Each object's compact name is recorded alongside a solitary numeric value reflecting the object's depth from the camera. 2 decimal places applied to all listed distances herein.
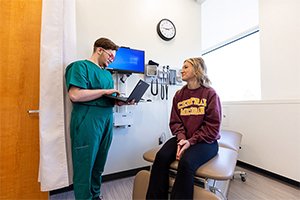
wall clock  2.34
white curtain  1.33
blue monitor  1.93
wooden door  1.34
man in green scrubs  1.24
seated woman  1.07
